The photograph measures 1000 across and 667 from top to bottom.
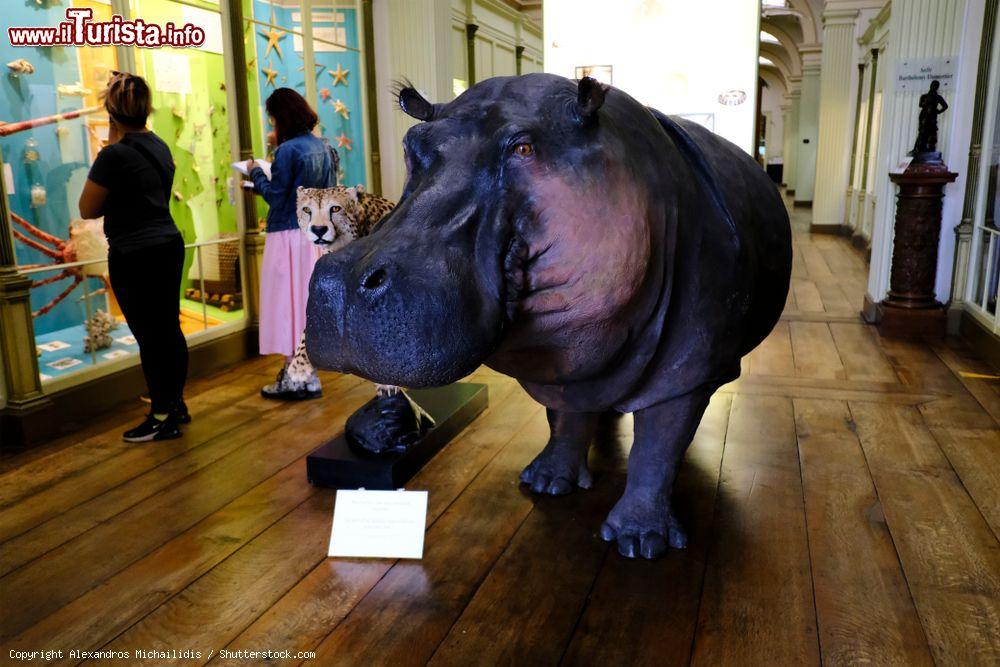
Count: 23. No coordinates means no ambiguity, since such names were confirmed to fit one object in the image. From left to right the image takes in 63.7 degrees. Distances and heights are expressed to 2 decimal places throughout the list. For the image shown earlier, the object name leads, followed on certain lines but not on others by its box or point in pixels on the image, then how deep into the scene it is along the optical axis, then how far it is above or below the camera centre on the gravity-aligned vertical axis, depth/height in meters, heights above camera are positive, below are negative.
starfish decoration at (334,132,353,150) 5.88 +0.09
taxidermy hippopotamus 1.35 -0.20
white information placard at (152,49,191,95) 3.99 +0.41
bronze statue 4.69 +0.15
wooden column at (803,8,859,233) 11.38 +0.24
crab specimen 3.36 -0.39
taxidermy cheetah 3.14 -0.23
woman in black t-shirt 2.96 -0.30
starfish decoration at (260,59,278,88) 4.82 +0.48
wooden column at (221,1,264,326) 4.44 +0.10
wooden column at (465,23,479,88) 8.79 +1.15
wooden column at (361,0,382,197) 6.07 +0.45
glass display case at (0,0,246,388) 3.29 -0.05
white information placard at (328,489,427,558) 2.07 -0.94
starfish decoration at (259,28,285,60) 4.85 +0.69
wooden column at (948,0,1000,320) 4.61 -0.23
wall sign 4.75 +0.43
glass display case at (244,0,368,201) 4.77 +0.58
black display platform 2.51 -0.97
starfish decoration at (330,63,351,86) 5.71 +0.55
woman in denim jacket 3.58 -0.34
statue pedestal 4.72 -0.64
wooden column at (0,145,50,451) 3.12 -0.75
